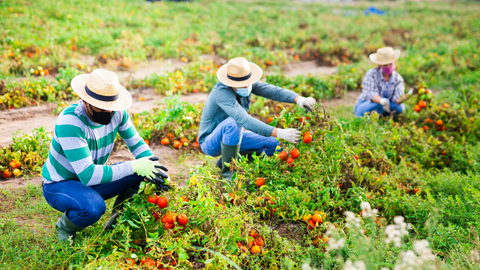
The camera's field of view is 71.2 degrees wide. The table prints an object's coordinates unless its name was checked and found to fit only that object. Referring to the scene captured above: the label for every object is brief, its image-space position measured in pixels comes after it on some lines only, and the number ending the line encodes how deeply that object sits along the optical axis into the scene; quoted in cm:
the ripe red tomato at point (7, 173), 327
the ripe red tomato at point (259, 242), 244
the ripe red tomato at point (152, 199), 236
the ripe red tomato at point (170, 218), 229
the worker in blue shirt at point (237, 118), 302
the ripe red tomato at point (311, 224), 267
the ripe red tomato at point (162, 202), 233
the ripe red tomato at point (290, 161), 295
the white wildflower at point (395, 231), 172
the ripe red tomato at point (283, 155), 297
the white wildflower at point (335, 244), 174
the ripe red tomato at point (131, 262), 208
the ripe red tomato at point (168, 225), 229
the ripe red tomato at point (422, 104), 460
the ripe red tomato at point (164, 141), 409
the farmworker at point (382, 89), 475
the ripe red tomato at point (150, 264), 210
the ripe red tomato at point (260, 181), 293
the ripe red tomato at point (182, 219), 230
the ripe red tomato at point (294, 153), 294
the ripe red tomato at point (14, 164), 332
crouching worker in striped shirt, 224
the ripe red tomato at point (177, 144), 402
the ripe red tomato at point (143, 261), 213
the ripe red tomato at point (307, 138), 291
